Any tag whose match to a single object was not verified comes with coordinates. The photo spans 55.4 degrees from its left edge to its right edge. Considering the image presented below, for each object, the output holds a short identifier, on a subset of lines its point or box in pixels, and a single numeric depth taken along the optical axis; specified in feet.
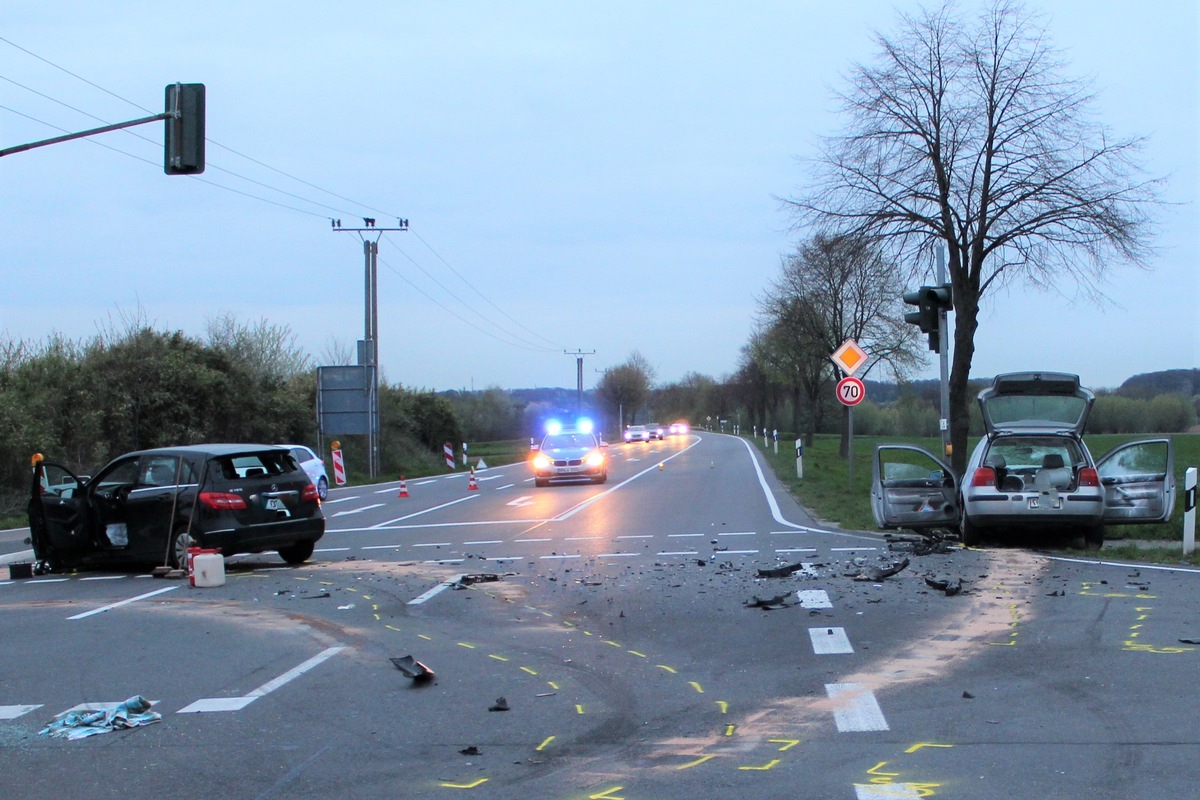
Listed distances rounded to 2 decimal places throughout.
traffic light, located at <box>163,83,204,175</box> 46.37
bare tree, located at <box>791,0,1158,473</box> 70.79
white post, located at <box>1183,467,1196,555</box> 41.57
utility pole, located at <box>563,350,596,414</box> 352.79
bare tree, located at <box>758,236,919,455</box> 155.33
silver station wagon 43.34
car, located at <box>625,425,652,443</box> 297.94
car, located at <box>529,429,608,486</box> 103.04
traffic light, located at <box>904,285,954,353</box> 57.16
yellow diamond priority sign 75.51
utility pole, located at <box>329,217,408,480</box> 140.15
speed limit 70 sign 78.28
